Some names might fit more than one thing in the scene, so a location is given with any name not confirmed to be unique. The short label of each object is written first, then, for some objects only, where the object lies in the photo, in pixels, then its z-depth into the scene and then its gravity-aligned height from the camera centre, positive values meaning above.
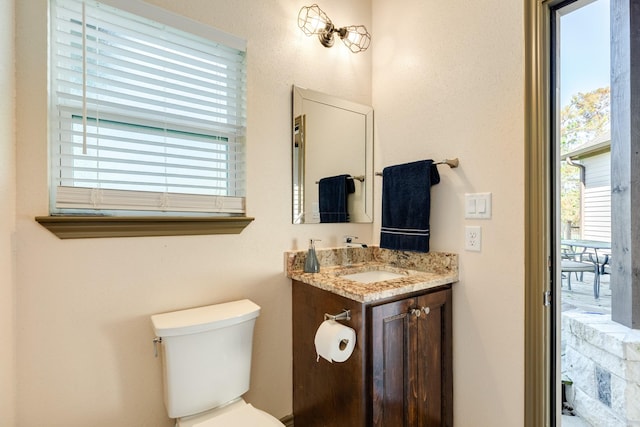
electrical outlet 1.40 -0.12
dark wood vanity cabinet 1.18 -0.70
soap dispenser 1.58 -0.28
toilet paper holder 1.22 -0.45
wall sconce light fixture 1.70 +1.14
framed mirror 1.67 +0.36
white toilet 1.15 -0.65
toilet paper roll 1.14 -0.52
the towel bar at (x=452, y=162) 1.48 +0.26
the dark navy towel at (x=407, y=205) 1.54 +0.05
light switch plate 1.37 +0.04
